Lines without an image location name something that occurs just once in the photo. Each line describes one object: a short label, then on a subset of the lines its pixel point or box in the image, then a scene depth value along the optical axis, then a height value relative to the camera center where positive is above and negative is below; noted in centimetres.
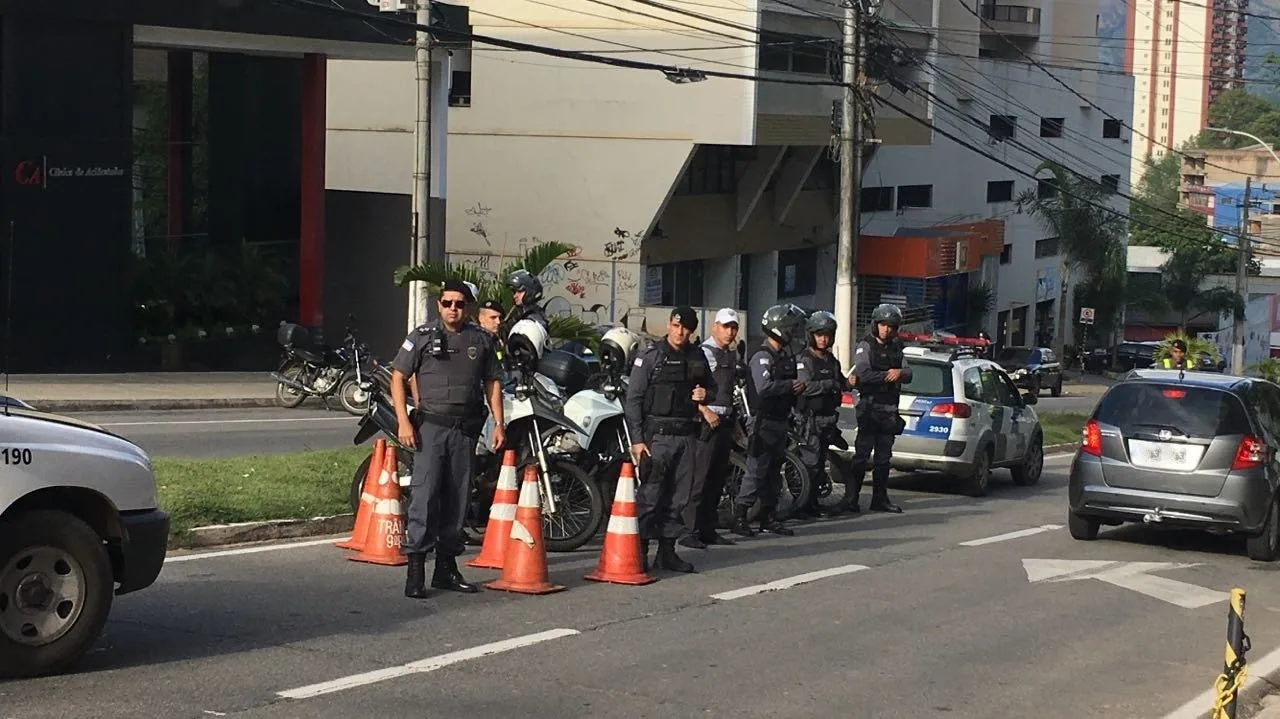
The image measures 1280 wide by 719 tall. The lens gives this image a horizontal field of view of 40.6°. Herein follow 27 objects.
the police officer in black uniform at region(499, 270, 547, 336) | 1423 -13
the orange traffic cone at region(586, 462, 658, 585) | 1117 -169
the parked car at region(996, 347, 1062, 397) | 5191 -215
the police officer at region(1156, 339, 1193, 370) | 2091 -69
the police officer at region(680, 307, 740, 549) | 1223 -109
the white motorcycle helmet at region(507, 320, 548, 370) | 1234 -46
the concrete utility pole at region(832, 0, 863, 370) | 2441 +155
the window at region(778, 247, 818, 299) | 5081 +46
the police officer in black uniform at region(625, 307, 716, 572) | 1178 -90
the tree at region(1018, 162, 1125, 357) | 6531 +283
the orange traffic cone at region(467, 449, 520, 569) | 1085 -154
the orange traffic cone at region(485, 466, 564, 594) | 1060 -167
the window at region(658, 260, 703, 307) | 4428 +2
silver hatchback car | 1431 -136
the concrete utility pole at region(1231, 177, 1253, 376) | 6309 +77
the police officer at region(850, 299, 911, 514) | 1614 -95
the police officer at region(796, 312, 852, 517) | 1519 -92
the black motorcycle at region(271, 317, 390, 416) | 2423 -138
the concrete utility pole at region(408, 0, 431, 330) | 2548 +167
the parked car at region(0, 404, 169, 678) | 770 -124
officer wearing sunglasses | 1023 -87
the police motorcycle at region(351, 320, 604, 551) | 1200 -121
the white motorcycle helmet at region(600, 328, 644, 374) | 1358 -53
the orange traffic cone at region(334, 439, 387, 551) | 1174 -155
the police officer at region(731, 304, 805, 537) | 1375 -97
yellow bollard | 781 -168
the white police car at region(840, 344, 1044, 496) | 1852 -137
